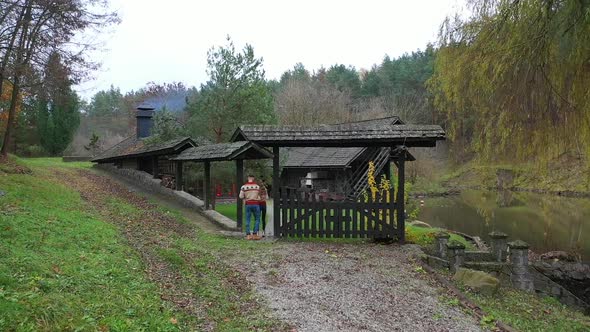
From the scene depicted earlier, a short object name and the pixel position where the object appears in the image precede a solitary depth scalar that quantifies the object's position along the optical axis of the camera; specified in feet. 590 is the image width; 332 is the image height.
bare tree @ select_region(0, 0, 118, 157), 40.96
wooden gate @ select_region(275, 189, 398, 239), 35.09
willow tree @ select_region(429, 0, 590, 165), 24.34
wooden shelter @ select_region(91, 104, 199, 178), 58.18
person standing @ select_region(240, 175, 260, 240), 36.11
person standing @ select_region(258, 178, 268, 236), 37.60
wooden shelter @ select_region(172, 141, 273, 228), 36.17
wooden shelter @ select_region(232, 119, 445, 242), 35.06
